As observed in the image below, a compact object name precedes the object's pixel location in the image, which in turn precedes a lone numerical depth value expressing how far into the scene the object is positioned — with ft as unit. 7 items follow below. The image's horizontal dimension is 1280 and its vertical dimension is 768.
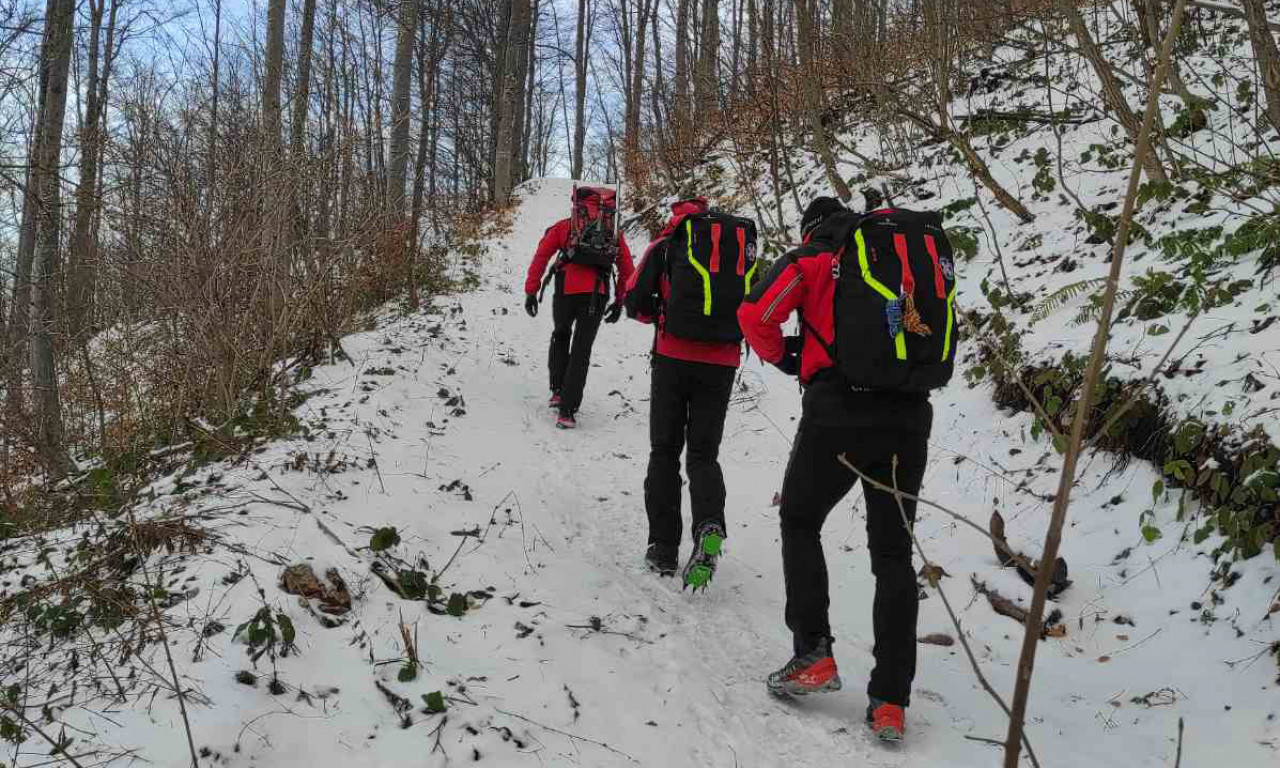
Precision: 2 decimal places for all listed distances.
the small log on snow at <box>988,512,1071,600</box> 13.28
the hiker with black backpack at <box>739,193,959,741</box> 9.45
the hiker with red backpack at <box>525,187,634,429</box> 21.80
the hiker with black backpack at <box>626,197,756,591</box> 13.74
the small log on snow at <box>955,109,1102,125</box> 28.58
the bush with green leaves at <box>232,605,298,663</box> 9.42
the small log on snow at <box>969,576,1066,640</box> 12.62
